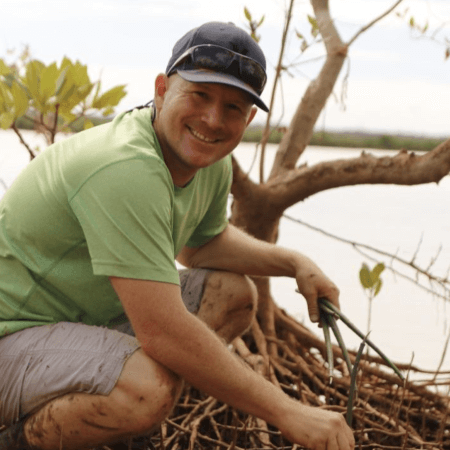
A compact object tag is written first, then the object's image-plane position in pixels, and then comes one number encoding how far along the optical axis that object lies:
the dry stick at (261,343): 2.38
